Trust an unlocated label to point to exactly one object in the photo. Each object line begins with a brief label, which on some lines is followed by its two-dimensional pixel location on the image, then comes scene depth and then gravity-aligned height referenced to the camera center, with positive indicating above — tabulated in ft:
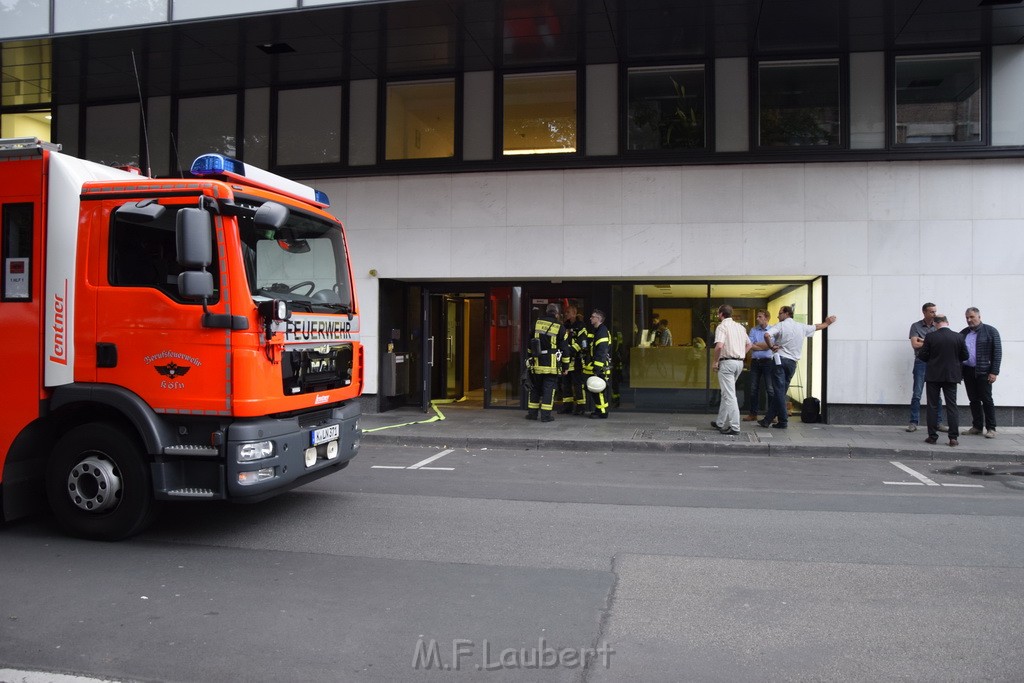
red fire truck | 18.28 -0.01
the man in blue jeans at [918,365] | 39.51 -0.80
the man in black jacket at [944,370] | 35.47 -0.95
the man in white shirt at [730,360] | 38.11 -0.58
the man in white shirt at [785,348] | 40.52 +0.06
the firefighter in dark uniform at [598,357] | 43.24 -0.54
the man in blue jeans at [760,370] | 41.65 -1.20
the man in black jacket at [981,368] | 36.99 -0.87
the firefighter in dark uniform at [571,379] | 45.60 -2.00
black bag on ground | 42.86 -3.49
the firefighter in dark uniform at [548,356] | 43.42 -0.51
